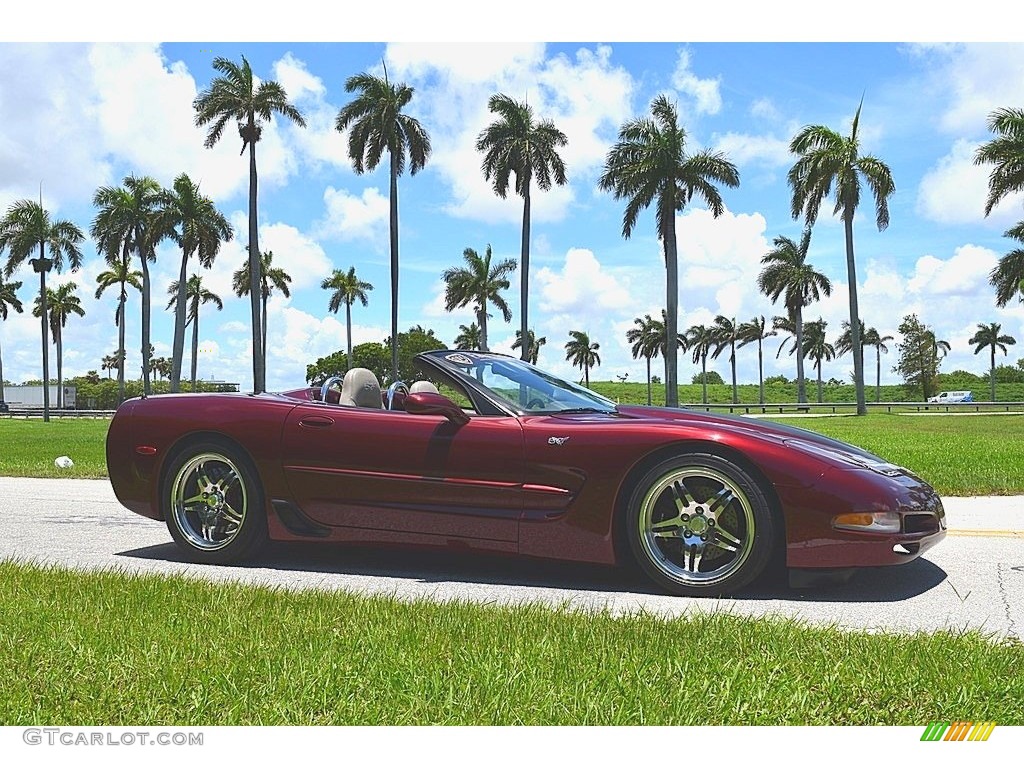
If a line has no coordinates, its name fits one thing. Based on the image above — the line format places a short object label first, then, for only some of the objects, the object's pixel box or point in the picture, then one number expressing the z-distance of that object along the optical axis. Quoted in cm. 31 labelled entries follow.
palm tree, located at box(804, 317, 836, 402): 10188
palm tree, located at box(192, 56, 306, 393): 4534
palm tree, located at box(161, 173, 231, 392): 5578
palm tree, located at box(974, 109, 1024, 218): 3747
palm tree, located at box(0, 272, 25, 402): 7956
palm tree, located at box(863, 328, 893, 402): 9987
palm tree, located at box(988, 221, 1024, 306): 5509
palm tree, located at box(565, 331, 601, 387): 10519
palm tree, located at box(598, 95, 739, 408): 4381
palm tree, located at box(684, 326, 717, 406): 9631
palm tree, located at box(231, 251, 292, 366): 6912
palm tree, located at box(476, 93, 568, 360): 4675
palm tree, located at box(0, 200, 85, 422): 5794
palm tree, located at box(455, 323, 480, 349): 8895
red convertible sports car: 480
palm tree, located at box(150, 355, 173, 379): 14250
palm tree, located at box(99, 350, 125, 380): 14525
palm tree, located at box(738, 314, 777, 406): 9206
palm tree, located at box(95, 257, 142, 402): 6575
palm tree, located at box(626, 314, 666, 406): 9660
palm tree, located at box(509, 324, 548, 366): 8604
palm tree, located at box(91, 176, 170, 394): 5647
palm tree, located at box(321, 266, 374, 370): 6900
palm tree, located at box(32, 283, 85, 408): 8288
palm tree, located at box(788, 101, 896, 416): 4559
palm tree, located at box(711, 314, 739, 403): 9312
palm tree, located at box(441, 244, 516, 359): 5722
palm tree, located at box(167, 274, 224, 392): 7288
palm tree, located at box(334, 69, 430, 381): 4675
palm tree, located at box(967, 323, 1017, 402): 9762
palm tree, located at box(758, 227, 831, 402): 6750
